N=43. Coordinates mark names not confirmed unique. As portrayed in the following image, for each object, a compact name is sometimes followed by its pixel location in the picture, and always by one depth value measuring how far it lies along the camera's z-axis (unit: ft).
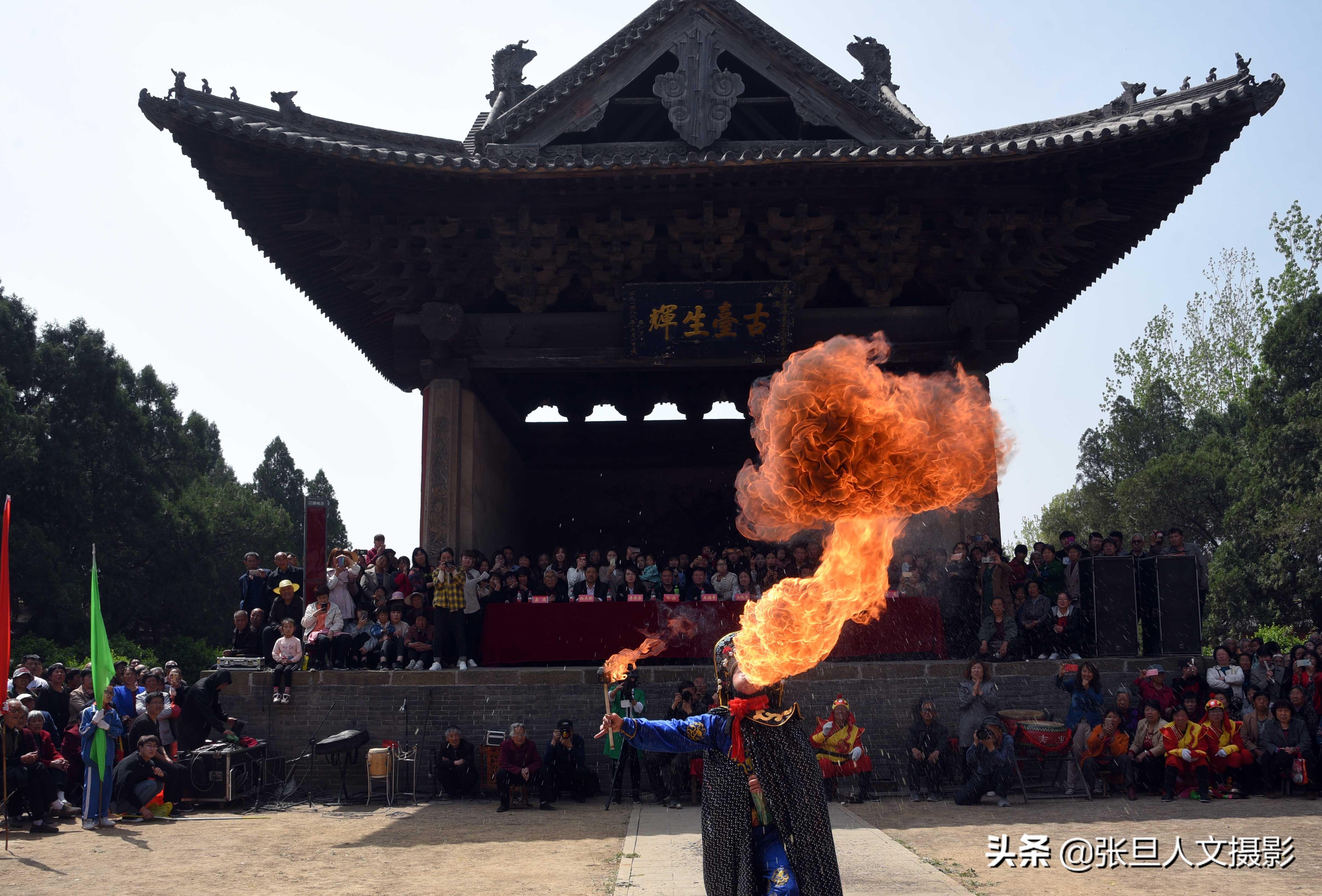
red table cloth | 41.32
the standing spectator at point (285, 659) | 39.83
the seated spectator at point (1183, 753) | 35.27
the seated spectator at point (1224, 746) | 35.65
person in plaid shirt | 40.37
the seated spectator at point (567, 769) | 37.32
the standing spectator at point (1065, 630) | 40.27
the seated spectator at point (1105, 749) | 36.37
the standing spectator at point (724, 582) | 42.65
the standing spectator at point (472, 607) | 40.86
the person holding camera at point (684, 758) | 36.45
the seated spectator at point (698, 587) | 42.29
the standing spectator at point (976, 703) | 36.68
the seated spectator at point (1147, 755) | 36.14
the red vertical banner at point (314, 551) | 42.57
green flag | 33.45
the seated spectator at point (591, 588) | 42.78
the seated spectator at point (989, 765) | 34.88
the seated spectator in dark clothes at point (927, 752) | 36.96
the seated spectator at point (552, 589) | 42.57
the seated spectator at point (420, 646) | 40.88
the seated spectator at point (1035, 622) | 40.63
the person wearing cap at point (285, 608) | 42.68
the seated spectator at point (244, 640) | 42.29
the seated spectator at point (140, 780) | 34.88
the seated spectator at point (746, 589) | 42.16
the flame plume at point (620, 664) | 17.98
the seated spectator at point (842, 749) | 36.06
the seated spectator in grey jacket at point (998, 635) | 40.42
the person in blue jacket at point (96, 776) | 33.55
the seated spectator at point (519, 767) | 35.81
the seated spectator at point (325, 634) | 41.04
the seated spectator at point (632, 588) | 42.70
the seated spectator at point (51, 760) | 33.86
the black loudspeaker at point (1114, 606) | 40.34
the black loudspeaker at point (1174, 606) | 40.32
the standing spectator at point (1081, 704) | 36.63
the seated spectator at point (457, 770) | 38.06
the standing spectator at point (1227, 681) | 38.11
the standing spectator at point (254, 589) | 43.83
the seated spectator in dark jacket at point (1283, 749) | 35.32
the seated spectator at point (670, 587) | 42.65
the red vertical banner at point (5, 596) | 29.94
